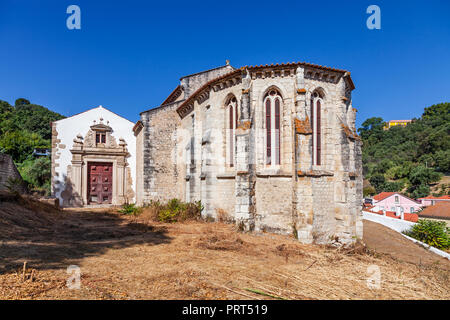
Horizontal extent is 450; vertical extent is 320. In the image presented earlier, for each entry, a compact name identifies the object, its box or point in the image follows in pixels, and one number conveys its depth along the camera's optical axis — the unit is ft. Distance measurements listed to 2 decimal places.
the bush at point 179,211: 38.40
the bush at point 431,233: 44.08
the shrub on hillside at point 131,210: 44.27
